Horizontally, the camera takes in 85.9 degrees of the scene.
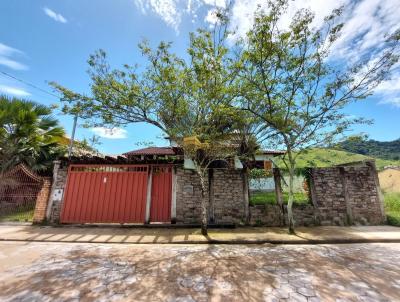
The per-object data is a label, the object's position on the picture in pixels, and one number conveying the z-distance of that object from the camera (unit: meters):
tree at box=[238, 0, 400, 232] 6.91
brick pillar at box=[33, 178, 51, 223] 9.23
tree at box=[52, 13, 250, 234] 7.51
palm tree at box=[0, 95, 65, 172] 9.38
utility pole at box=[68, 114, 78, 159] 10.92
